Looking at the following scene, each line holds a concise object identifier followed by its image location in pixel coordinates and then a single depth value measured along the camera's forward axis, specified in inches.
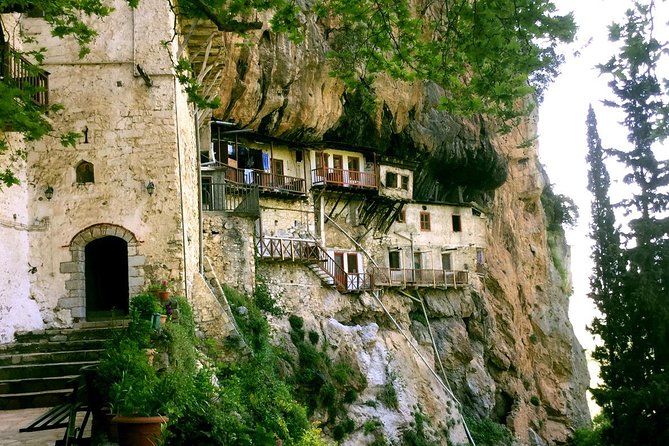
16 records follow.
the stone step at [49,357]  484.4
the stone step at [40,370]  458.9
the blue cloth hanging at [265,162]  1167.9
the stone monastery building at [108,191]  570.9
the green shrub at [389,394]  1031.6
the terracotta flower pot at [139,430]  277.3
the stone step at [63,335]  535.8
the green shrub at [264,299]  965.2
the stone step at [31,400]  410.0
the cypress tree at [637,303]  770.8
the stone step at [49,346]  511.2
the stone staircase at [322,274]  1109.1
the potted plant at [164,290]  552.1
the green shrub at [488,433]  1220.5
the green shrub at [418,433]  1023.6
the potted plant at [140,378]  279.3
